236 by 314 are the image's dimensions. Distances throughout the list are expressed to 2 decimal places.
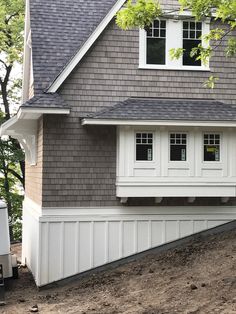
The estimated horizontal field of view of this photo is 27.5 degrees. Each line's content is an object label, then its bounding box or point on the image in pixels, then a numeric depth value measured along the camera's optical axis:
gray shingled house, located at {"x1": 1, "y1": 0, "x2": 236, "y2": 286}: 13.05
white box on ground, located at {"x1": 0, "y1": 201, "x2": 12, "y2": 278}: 12.12
